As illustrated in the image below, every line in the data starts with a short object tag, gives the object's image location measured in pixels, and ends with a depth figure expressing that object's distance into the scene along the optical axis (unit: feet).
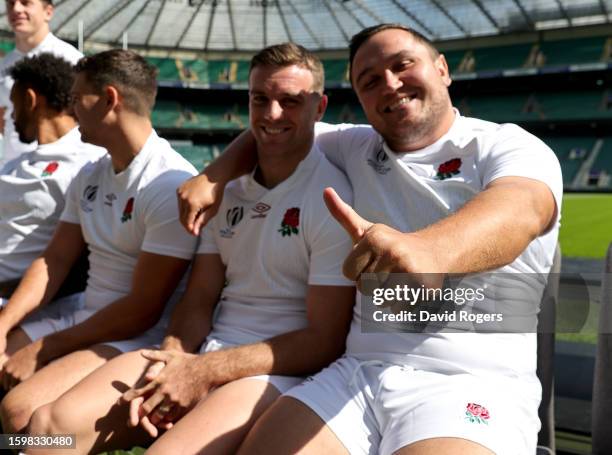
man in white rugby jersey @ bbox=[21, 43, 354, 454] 6.29
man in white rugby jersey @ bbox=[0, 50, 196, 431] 7.82
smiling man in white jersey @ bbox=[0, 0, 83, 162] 12.57
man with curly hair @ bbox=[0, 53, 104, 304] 9.75
